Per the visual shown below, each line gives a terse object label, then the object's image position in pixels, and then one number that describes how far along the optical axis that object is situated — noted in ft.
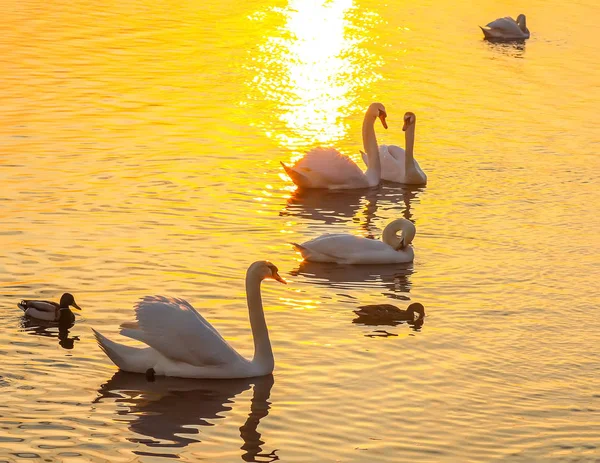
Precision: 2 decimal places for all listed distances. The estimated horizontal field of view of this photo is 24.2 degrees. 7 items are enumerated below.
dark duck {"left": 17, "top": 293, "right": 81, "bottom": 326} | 40.88
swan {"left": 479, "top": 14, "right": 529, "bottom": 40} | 111.34
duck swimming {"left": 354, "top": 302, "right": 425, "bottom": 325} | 44.86
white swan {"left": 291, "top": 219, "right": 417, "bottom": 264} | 51.72
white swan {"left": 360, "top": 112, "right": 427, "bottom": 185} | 67.00
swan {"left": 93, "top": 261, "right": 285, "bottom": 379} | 37.06
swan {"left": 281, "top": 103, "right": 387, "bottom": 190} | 64.90
